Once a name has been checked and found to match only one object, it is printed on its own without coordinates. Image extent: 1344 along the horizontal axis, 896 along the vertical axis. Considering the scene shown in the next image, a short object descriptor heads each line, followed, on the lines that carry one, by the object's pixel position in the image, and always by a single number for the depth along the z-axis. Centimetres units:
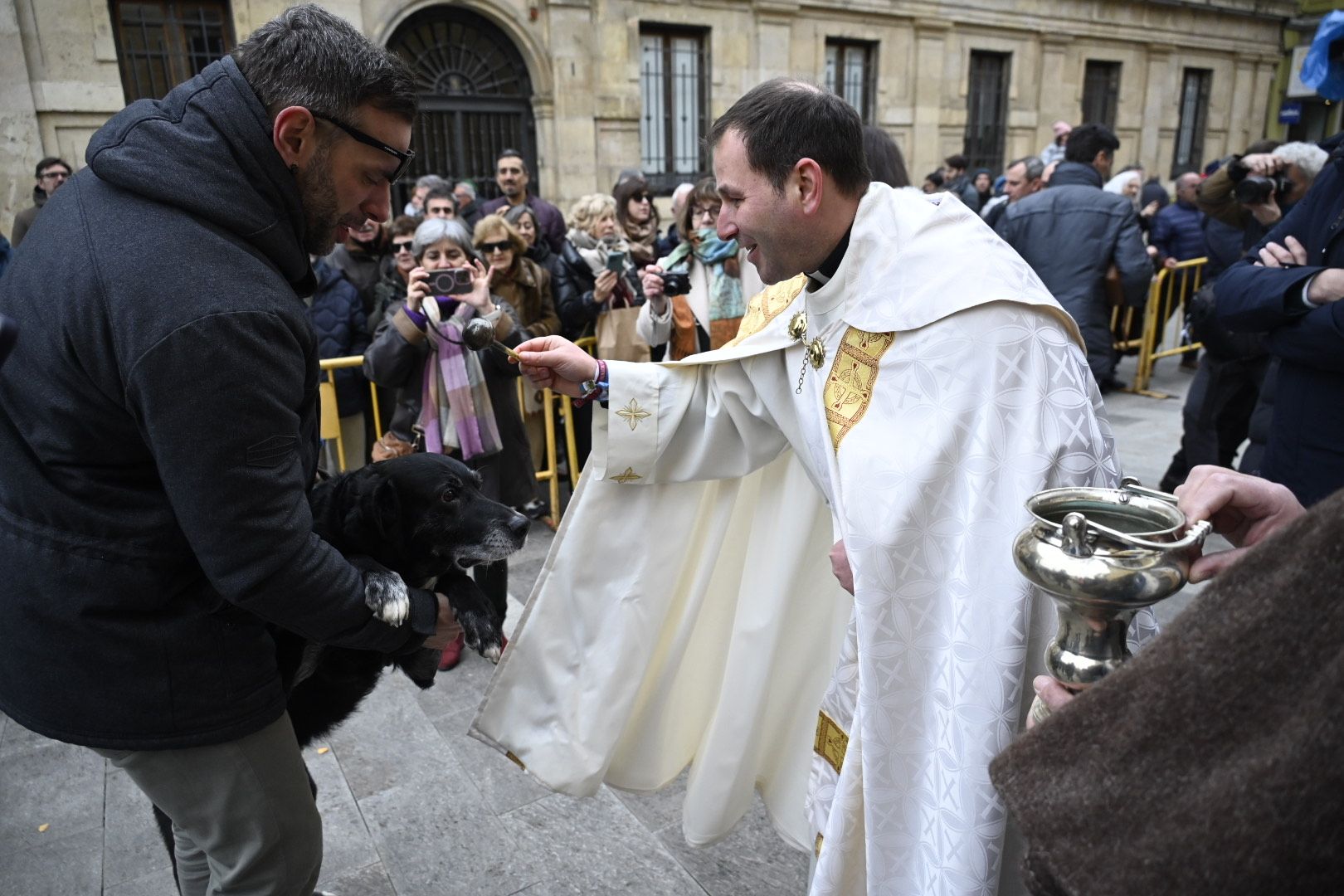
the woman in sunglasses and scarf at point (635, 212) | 628
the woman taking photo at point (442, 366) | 391
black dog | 203
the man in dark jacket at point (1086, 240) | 587
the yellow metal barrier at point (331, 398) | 479
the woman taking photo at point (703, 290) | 508
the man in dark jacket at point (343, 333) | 511
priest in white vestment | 166
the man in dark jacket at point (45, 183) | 693
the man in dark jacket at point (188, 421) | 135
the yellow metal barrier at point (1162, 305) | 849
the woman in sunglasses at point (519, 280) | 485
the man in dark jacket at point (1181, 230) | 874
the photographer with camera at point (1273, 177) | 427
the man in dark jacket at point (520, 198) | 688
